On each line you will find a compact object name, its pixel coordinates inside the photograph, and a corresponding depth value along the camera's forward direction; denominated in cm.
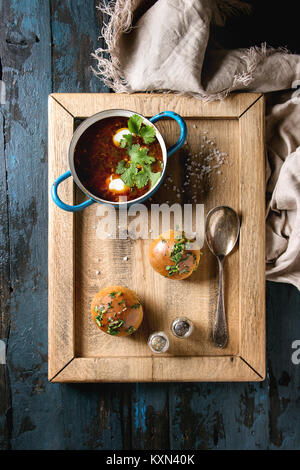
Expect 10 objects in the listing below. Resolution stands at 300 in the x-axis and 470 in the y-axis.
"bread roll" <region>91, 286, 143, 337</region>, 85
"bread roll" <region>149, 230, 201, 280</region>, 85
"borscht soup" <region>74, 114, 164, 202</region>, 82
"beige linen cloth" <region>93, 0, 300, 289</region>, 86
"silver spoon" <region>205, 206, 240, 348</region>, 91
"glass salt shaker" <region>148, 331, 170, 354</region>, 89
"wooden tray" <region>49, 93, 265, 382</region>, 91
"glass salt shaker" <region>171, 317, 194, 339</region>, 89
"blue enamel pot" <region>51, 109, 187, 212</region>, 81
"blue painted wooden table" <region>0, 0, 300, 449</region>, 105
